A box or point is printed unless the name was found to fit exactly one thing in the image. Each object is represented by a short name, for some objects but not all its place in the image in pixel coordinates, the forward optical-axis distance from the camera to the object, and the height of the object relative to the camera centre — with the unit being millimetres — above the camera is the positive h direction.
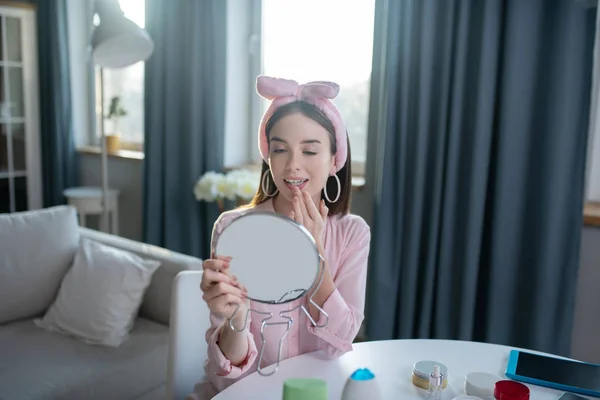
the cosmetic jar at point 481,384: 989 -462
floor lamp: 2430 +394
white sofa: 1680 -765
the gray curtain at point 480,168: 1938 -128
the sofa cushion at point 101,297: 1905 -622
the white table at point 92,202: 3434 -500
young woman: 955 -203
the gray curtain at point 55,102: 3875 +150
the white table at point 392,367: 1010 -482
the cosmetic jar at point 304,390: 793 -383
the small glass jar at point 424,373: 1024 -458
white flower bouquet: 2492 -274
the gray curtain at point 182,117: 2955 +56
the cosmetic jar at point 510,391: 915 -438
